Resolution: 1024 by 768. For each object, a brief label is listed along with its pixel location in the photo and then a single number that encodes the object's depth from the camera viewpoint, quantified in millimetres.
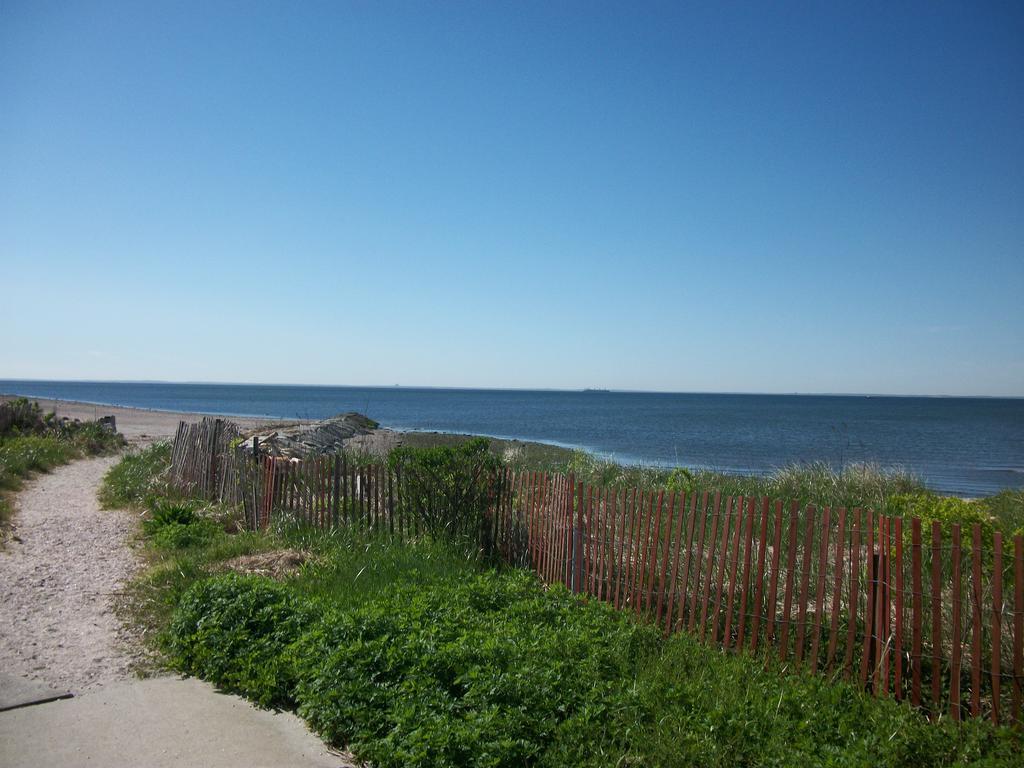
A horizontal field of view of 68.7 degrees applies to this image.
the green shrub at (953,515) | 7418
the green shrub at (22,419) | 20281
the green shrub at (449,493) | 9320
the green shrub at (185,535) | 9383
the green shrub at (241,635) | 5113
